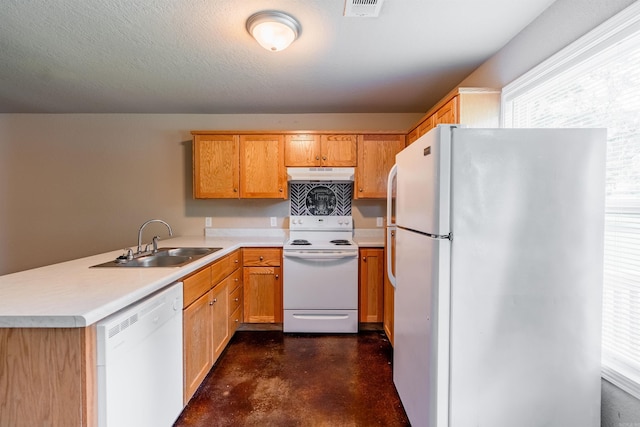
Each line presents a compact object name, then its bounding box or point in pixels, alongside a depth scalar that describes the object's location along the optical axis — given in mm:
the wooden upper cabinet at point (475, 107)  1897
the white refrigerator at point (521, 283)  1186
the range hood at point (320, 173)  3008
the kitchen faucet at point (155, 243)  2258
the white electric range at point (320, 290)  2758
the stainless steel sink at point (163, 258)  1793
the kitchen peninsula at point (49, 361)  979
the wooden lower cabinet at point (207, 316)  1710
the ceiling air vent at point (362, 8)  1462
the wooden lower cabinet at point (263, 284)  2836
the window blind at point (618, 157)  1165
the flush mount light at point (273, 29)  1578
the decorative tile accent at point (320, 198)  3330
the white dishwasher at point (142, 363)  1064
